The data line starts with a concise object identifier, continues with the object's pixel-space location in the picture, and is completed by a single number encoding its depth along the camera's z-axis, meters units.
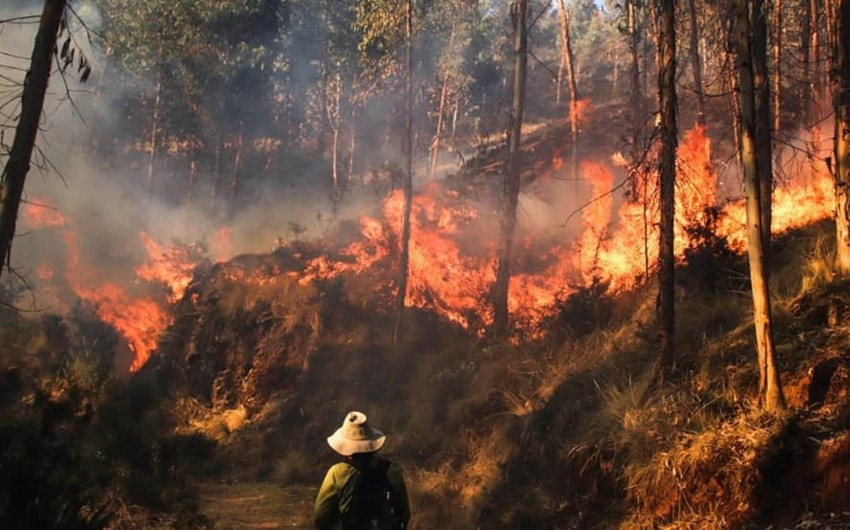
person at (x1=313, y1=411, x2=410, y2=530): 4.74
